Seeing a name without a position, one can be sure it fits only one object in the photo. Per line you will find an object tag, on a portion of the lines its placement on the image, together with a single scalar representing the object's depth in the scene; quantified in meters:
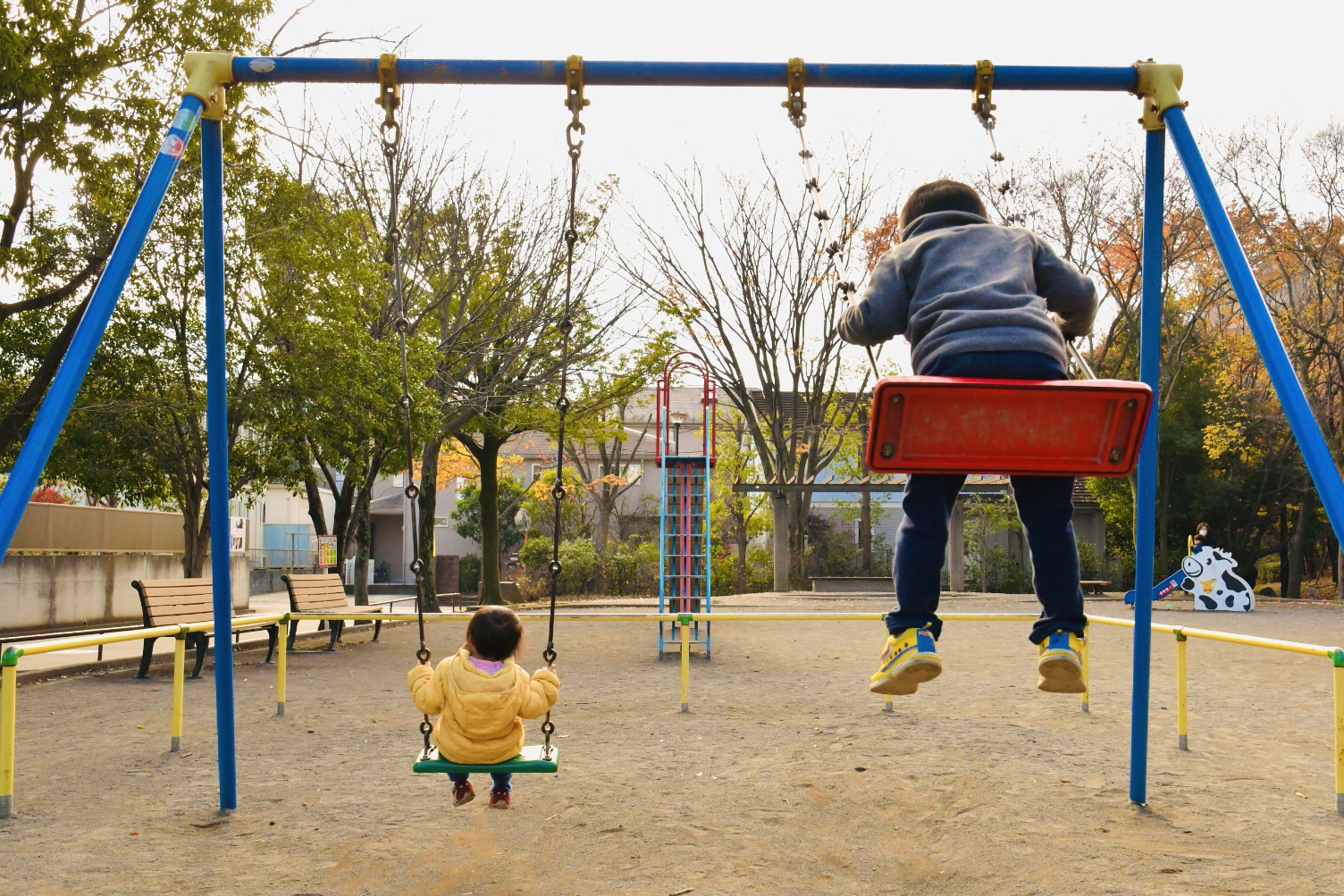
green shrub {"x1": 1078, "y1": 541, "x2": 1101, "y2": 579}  30.33
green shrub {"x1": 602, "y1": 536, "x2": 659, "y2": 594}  28.08
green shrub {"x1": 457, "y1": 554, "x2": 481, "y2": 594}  35.19
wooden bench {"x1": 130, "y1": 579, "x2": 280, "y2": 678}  9.57
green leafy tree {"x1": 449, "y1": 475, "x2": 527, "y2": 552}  38.50
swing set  3.05
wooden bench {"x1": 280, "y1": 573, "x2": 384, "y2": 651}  11.45
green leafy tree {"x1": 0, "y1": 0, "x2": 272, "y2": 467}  9.33
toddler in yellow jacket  4.10
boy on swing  3.12
